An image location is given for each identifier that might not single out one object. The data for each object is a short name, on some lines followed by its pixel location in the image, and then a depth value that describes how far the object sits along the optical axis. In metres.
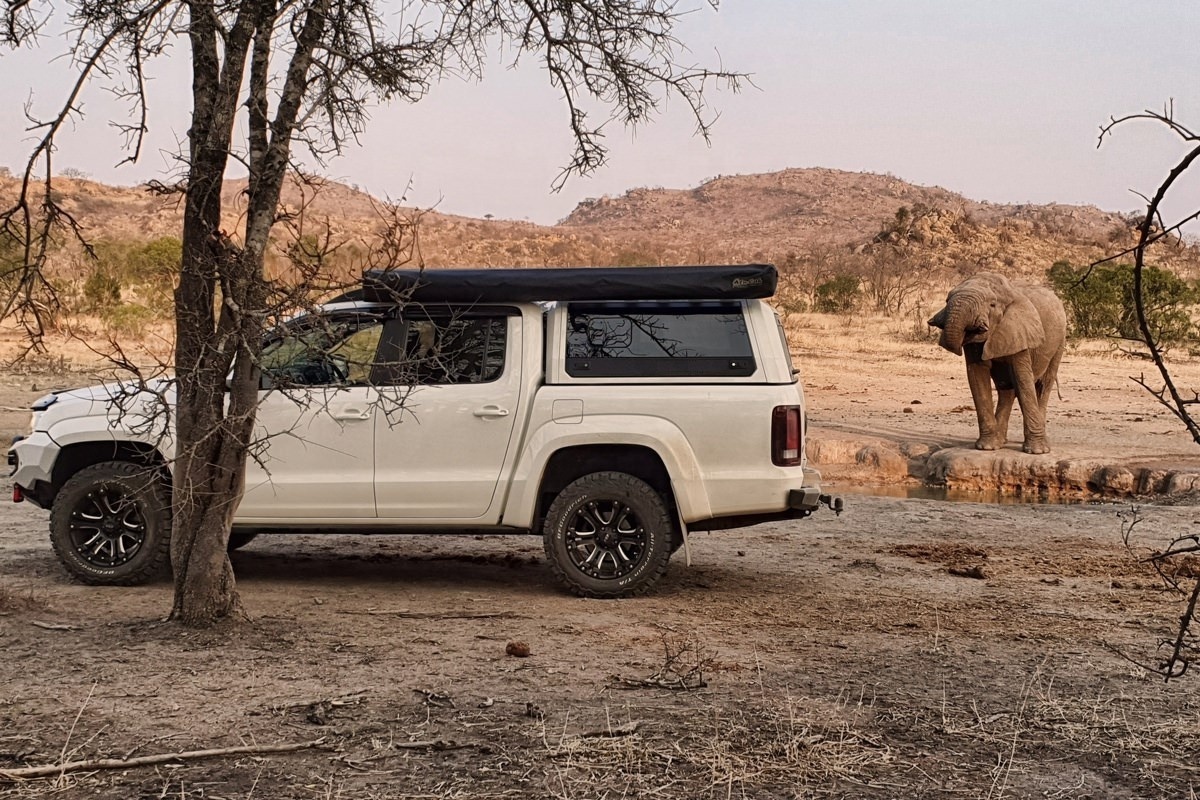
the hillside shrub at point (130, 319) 24.22
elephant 14.82
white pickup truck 7.79
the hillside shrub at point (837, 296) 33.16
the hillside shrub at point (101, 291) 26.73
